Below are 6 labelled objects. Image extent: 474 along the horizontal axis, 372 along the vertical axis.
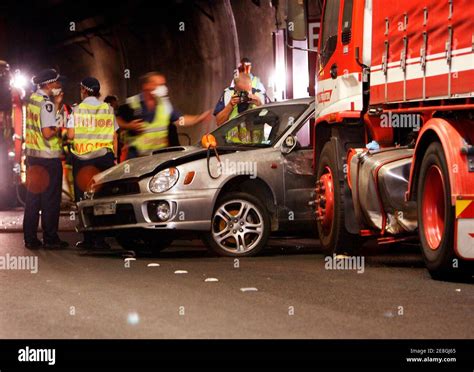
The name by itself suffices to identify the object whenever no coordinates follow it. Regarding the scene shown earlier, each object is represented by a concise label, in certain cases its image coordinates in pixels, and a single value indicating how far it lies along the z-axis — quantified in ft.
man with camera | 55.16
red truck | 31.14
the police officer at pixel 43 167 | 46.42
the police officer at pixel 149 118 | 49.62
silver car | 41.01
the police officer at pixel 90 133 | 46.83
